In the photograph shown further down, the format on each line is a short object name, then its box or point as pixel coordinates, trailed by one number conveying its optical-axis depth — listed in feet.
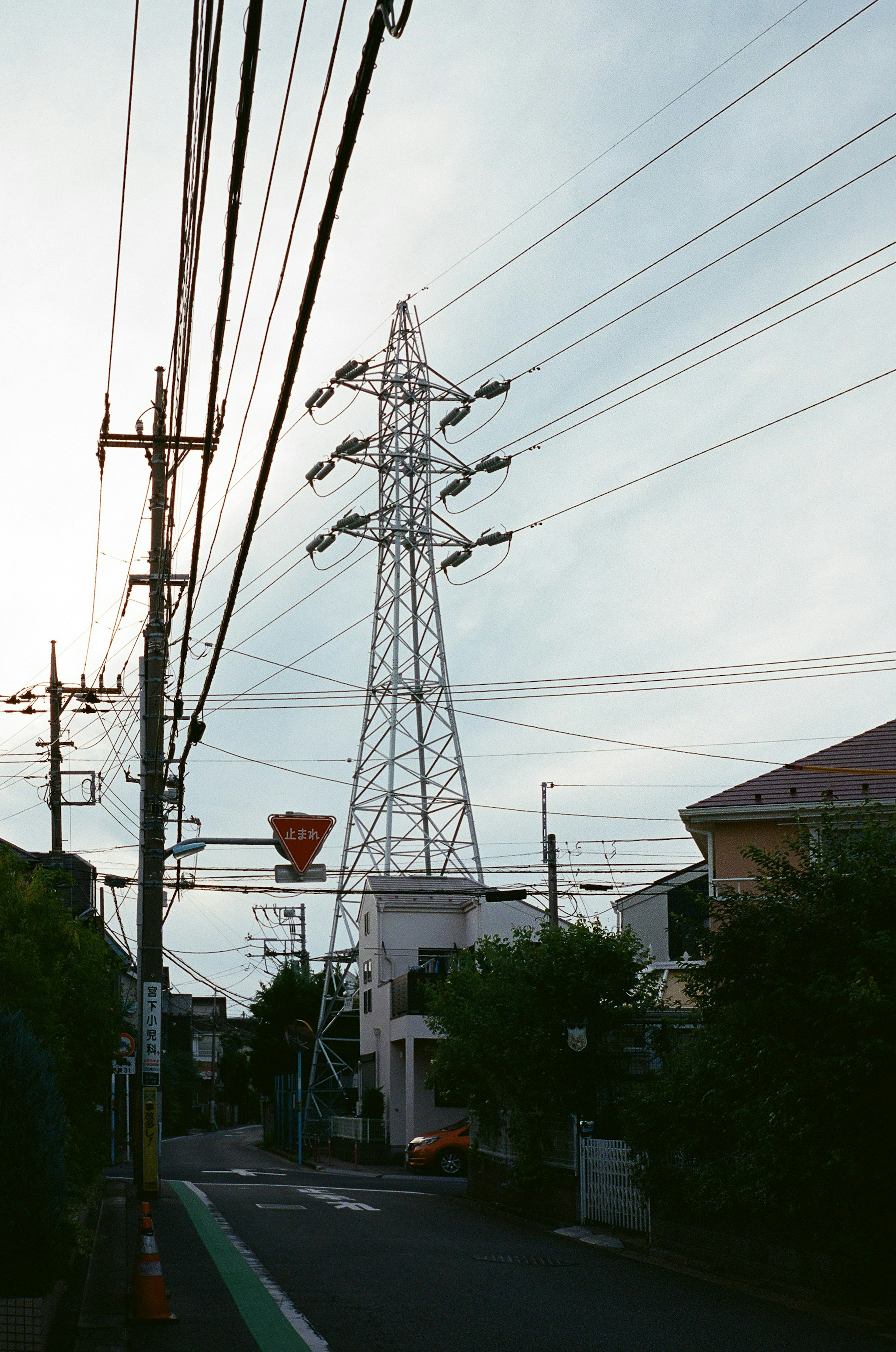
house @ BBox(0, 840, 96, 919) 120.06
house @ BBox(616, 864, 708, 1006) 105.70
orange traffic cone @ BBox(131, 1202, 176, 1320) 34.94
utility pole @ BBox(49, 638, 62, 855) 115.55
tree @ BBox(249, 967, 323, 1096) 198.08
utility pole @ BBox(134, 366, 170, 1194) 57.93
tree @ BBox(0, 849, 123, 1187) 55.16
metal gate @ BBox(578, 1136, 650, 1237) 55.98
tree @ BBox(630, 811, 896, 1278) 36.45
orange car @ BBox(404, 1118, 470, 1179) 112.47
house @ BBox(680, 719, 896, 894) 79.66
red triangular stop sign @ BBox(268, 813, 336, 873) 62.18
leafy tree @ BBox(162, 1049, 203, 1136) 241.35
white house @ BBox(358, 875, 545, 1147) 137.49
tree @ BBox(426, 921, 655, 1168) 66.69
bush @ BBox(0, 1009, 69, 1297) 30.45
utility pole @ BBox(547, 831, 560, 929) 103.96
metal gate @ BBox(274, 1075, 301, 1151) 155.22
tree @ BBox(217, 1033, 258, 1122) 354.33
